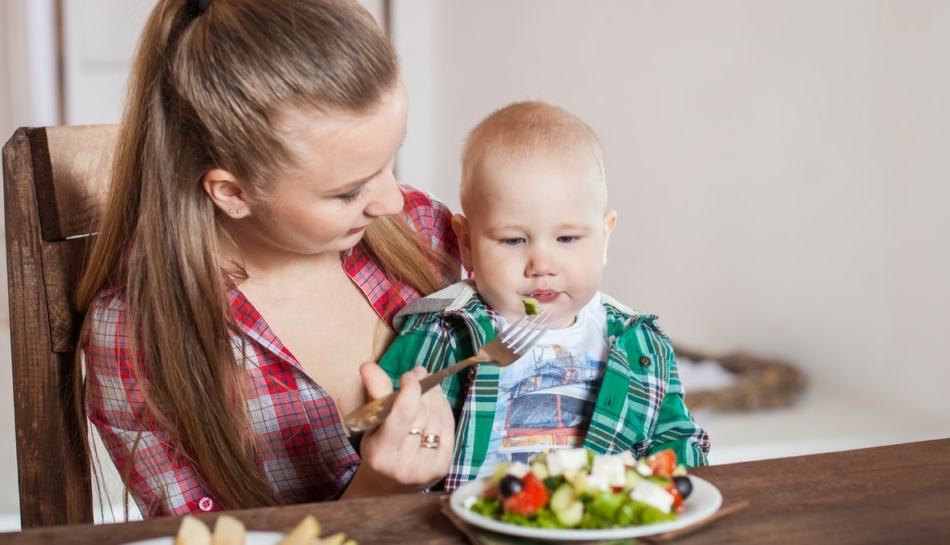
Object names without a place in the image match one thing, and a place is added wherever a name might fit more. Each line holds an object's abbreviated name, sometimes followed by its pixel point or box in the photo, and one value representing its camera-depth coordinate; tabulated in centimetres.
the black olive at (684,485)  86
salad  81
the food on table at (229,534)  75
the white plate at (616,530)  78
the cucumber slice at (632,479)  84
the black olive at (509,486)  82
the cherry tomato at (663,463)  89
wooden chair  129
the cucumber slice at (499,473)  87
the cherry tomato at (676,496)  85
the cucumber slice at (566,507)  80
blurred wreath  385
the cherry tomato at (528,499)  81
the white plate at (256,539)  81
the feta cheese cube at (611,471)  84
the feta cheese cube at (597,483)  83
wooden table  83
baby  136
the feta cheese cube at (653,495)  81
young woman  119
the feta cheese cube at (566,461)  86
